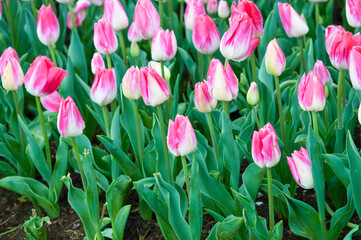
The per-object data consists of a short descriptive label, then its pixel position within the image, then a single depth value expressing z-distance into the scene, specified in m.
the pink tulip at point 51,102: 1.84
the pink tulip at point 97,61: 1.90
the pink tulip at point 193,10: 1.98
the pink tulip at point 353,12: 1.83
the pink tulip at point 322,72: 1.79
